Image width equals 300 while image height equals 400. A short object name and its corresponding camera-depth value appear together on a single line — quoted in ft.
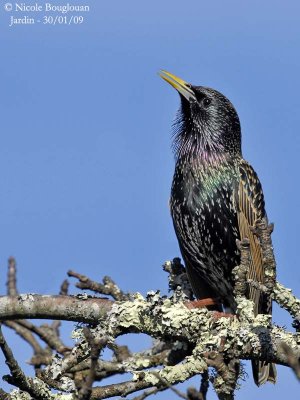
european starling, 40.14
